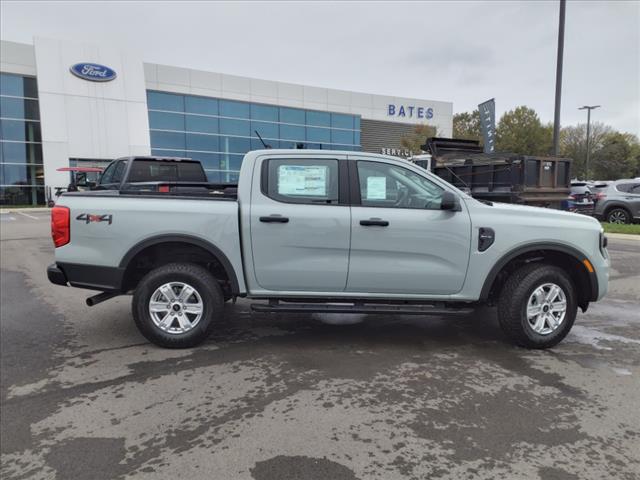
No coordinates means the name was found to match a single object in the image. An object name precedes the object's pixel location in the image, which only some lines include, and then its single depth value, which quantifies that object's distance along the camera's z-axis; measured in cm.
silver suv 1684
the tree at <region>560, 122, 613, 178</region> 5691
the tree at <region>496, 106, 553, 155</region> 4834
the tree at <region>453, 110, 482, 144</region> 5461
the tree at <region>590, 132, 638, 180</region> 5853
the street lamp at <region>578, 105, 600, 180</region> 4162
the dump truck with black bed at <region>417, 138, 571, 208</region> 1125
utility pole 1455
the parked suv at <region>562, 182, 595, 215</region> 1870
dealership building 3148
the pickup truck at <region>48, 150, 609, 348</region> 459
